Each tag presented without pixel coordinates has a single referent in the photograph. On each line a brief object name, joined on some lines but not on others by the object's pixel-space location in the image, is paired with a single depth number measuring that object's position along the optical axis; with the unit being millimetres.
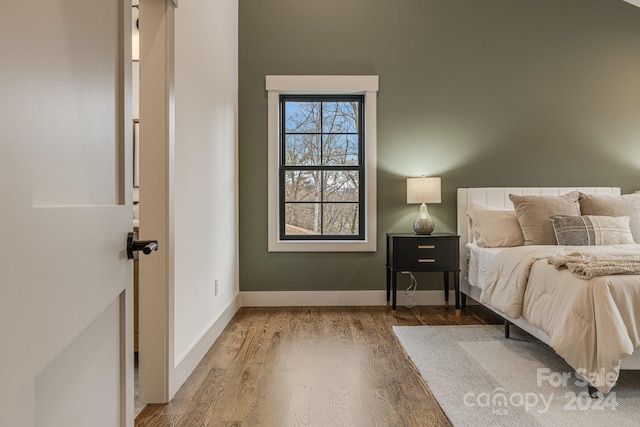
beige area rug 1890
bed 2023
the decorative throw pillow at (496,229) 3594
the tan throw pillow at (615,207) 3492
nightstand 3709
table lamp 3768
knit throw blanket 2121
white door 504
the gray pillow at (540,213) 3381
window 4176
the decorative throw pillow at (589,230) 3166
